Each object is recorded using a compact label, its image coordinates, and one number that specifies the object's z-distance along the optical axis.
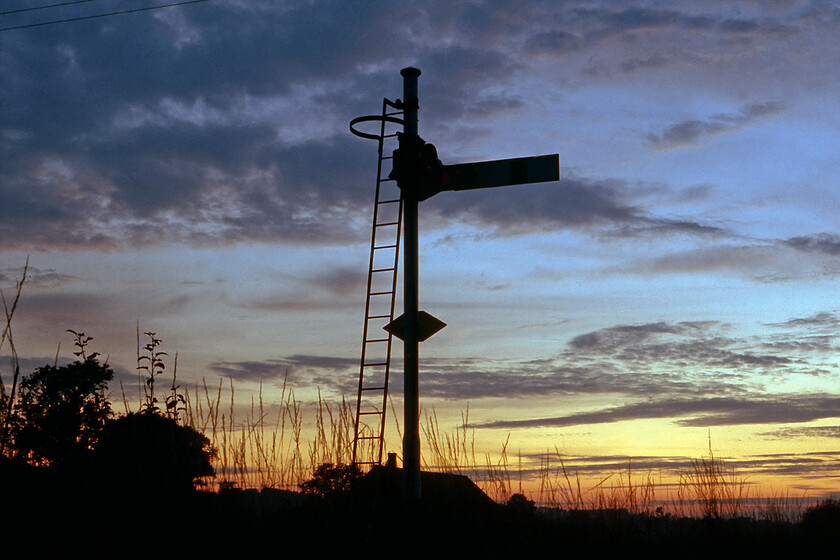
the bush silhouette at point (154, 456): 7.50
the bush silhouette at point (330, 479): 8.03
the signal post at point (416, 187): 8.62
